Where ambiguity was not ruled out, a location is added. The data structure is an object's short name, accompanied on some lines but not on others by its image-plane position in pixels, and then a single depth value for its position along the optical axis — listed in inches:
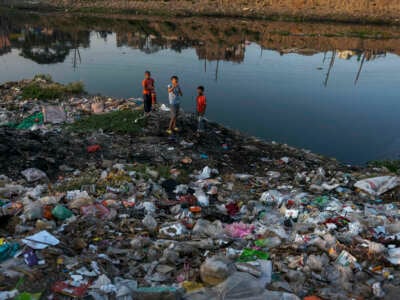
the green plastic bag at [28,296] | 103.2
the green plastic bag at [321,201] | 205.0
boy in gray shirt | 284.8
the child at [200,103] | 284.8
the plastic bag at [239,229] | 164.1
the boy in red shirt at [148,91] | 310.5
